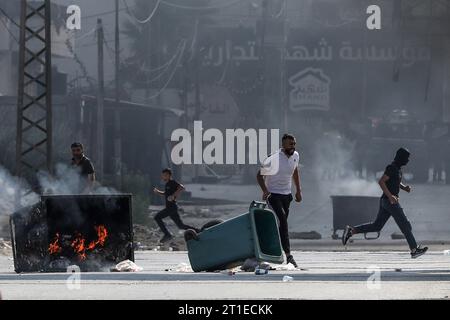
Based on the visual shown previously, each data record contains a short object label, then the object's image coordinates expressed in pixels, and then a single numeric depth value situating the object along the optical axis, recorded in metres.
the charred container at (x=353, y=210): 28.61
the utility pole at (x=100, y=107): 38.91
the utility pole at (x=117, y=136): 42.90
